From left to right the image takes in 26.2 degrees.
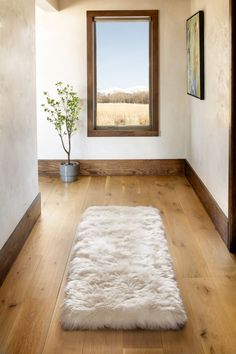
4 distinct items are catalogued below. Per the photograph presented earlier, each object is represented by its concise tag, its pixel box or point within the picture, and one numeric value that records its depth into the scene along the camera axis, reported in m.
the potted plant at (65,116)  6.24
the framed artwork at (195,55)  5.05
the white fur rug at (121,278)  2.62
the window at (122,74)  6.41
